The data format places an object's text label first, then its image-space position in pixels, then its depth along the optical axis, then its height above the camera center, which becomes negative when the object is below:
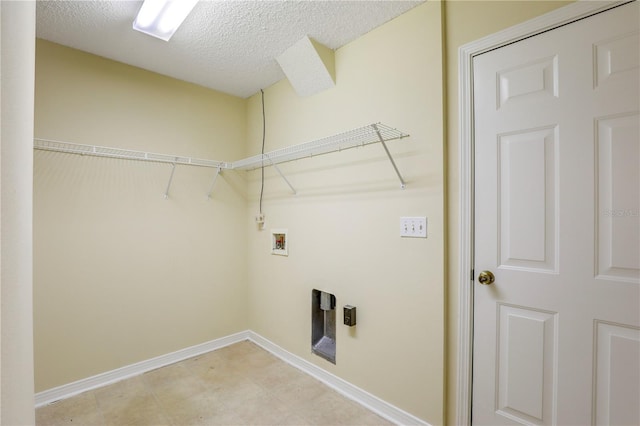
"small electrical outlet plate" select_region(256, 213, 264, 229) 2.85 -0.07
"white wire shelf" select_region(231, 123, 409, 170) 1.79 +0.45
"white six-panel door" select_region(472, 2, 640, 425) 1.18 -0.06
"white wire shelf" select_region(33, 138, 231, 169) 1.99 +0.43
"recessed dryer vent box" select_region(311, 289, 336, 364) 2.33 -0.86
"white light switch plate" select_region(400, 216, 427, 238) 1.70 -0.08
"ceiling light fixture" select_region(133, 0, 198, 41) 1.66 +1.11
